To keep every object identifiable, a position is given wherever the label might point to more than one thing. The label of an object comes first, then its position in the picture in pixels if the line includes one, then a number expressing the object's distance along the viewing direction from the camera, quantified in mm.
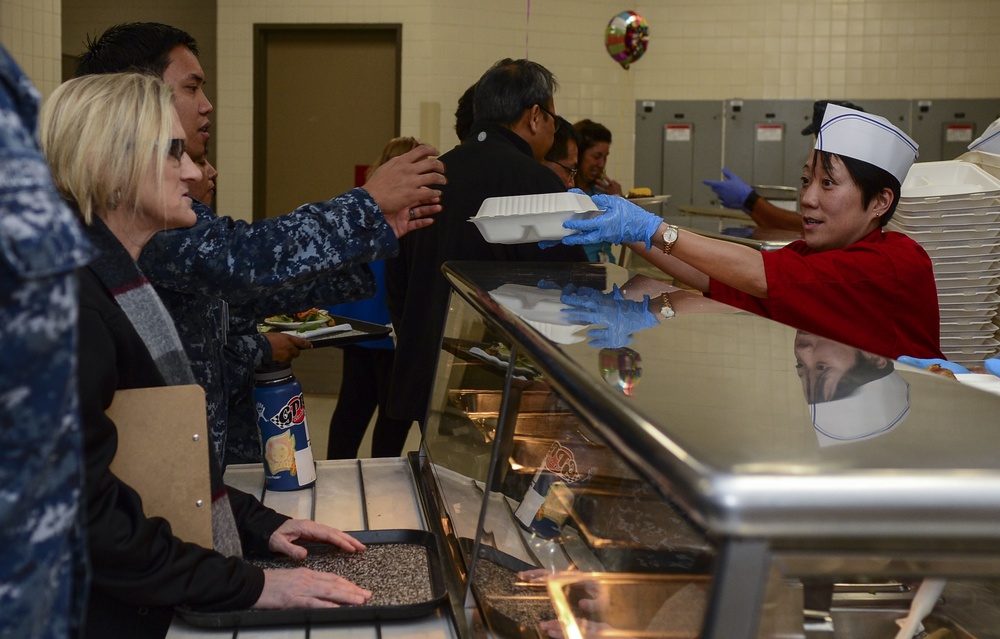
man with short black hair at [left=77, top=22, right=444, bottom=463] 1661
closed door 6992
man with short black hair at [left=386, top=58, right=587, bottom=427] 2914
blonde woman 1144
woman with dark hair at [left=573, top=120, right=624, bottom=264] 4988
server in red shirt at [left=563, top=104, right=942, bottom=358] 2004
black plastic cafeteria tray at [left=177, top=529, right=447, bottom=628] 1243
